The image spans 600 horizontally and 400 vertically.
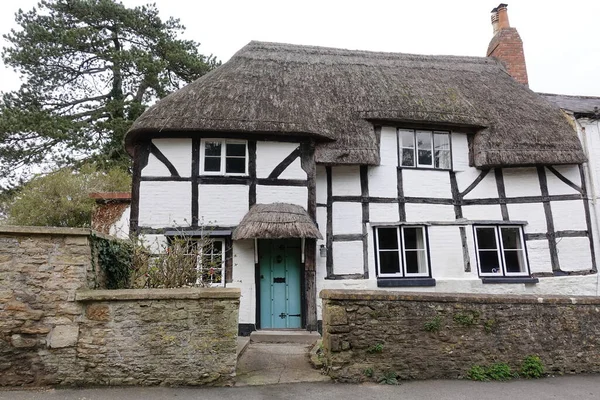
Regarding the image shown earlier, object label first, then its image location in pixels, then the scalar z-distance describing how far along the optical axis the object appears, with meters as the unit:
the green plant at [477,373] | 5.55
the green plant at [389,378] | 5.36
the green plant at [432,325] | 5.60
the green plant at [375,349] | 5.47
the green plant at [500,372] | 5.60
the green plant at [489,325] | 5.73
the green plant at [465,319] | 5.70
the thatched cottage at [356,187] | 9.08
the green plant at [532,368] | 5.69
